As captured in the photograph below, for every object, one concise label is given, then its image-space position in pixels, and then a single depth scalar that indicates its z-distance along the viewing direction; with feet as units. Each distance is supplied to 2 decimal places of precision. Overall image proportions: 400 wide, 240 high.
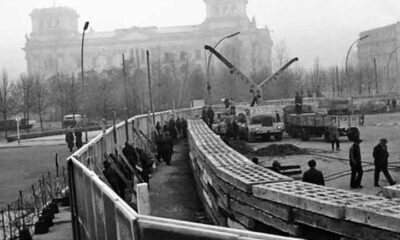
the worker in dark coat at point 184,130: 125.80
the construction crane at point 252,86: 145.89
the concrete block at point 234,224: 31.48
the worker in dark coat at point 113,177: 44.37
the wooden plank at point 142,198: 19.34
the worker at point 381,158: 54.54
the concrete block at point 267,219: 25.65
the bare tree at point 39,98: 243.81
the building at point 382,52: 353.51
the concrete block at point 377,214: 20.81
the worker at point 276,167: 49.45
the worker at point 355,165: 54.39
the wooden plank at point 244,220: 29.96
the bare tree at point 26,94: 247.25
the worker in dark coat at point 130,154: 62.34
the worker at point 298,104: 127.13
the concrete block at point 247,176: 30.68
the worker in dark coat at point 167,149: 83.05
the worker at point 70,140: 125.56
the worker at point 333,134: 92.34
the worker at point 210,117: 130.62
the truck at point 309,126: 107.39
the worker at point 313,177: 40.83
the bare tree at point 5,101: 236.63
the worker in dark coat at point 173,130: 115.83
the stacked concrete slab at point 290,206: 21.85
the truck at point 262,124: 115.03
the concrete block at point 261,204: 26.35
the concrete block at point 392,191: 28.14
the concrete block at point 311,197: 23.54
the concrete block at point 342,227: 21.20
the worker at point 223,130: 109.29
